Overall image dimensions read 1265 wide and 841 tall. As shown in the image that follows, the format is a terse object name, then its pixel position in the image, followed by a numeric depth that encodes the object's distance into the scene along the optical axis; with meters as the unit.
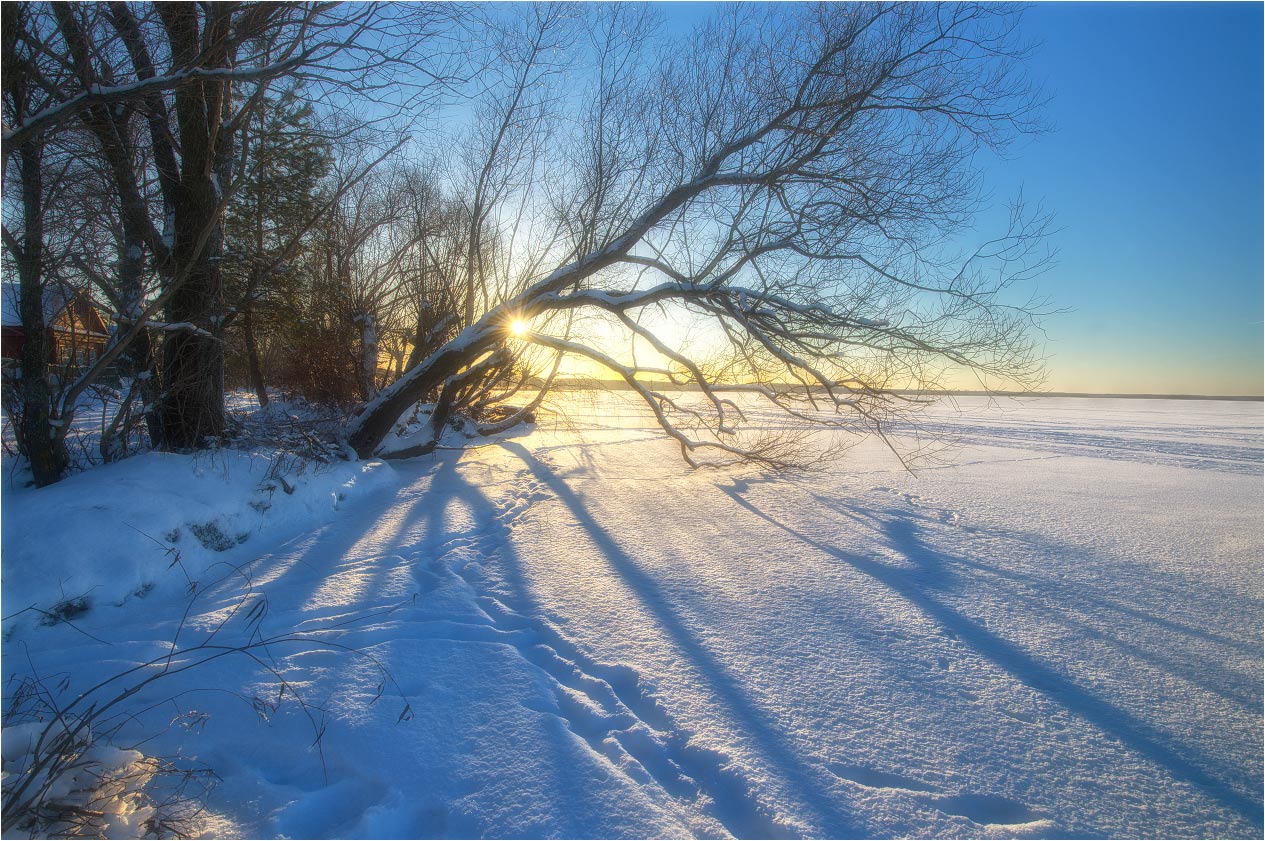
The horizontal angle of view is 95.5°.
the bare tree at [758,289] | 6.16
